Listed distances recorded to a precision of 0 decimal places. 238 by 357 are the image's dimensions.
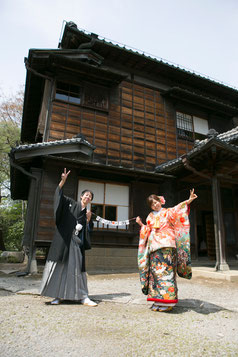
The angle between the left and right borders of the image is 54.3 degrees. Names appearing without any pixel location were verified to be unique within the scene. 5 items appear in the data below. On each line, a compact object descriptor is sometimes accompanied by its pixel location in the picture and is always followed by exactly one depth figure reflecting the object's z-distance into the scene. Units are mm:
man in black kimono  3668
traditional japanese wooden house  8133
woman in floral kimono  3537
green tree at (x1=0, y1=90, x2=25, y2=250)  19000
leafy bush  18547
